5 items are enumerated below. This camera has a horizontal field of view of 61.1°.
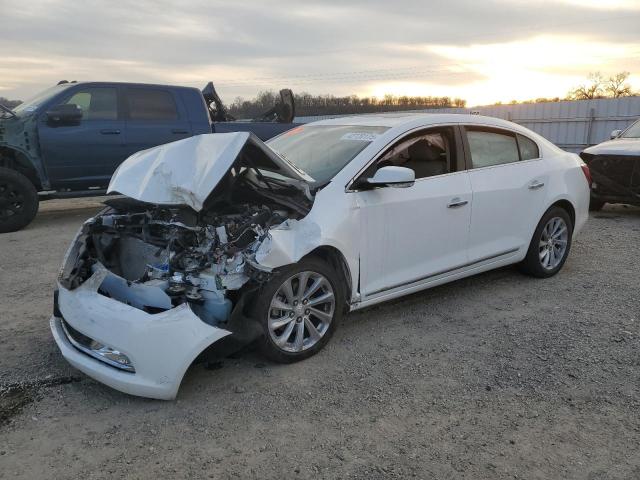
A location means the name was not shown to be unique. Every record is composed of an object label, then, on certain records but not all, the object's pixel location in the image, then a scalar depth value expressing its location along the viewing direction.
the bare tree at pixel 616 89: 37.25
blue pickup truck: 7.76
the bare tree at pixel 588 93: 37.12
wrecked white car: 3.18
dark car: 8.59
